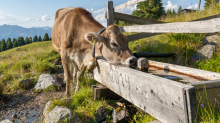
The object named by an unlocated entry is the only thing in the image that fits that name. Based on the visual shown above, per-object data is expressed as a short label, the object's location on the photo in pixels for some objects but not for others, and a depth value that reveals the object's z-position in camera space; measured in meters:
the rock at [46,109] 3.38
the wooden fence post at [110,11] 6.35
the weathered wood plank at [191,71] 2.27
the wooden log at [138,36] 6.70
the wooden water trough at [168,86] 1.46
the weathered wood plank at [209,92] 1.62
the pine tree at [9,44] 84.19
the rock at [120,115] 2.77
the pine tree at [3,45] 83.56
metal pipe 4.87
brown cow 3.75
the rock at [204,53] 4.60
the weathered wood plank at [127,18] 6.44
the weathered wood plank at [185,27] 2.76
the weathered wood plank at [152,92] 1.50
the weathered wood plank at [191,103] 1.40
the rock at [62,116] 2.60
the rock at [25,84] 5.61
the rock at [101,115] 2.96
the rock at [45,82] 5.41
